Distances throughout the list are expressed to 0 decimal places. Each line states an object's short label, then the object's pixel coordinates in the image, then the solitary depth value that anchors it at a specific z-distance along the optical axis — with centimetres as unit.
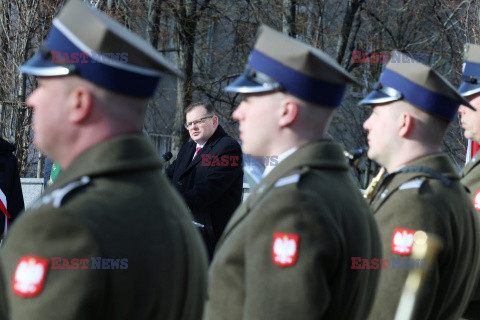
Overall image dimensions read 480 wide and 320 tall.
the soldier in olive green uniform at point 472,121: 868
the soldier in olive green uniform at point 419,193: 592
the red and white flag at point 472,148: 1224
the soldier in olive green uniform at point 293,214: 444
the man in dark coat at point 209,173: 1222
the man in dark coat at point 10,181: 1104
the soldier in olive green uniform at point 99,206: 325
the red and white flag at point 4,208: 1091
